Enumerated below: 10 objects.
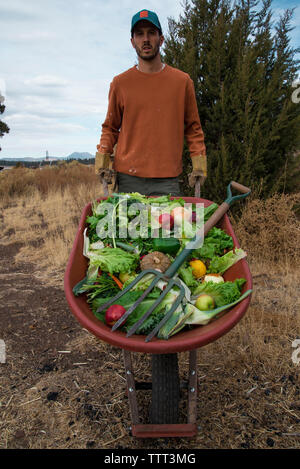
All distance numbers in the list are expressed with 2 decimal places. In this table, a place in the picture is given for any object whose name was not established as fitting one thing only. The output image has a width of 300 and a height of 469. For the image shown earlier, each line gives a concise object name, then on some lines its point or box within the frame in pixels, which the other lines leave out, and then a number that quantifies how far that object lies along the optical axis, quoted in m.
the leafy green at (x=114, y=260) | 1.76
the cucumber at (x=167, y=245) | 1.85
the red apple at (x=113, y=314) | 1.54
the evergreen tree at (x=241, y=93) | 4.73
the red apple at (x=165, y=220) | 1.98
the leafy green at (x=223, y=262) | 1.82
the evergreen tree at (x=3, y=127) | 18.03
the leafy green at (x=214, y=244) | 1.91
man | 2.80
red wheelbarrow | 1.46
